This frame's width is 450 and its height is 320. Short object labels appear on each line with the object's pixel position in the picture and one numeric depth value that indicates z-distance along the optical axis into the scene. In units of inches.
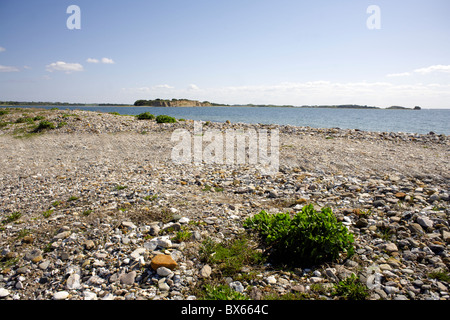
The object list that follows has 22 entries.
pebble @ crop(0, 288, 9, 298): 156.0
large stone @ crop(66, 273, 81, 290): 162.6
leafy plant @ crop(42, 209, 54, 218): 259.1
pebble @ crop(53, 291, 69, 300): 153.7
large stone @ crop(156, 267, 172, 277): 171.5
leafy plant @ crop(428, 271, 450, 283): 163.5
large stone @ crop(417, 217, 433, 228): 225.5
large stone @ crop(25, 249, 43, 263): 188.2
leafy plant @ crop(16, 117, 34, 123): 1011.9
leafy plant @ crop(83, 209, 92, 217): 258.7
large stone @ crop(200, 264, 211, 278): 172.0
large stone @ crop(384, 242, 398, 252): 197.2
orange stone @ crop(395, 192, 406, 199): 297.3
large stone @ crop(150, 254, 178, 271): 175.3
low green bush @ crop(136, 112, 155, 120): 1175.1
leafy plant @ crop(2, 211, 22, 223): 253.6
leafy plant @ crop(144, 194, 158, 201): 293.3
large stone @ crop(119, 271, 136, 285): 165.9
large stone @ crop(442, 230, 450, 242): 204.5
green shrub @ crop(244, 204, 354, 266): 186.9
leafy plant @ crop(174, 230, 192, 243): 211.9
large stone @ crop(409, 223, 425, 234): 218.2
